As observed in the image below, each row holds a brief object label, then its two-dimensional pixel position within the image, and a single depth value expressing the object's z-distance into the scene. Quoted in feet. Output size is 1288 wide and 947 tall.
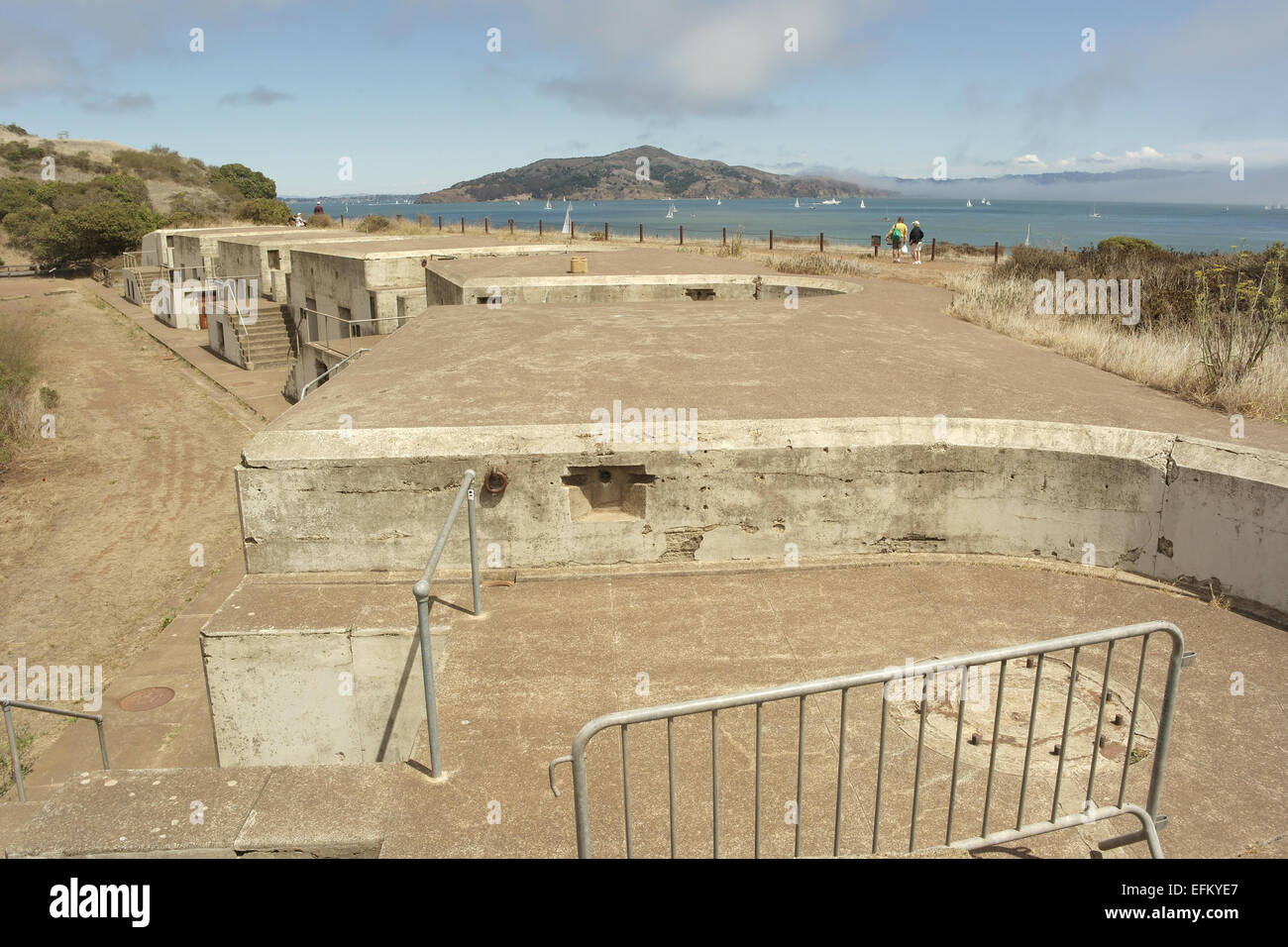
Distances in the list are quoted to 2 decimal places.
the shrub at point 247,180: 254.06
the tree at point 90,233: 153.99
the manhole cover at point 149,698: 30.24
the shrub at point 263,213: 166.09
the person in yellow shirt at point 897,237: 91.40
